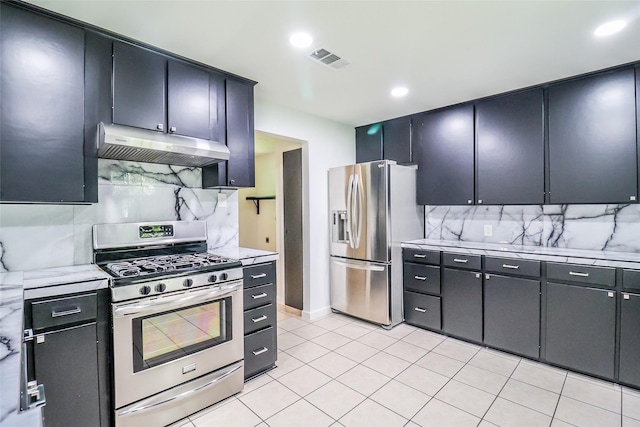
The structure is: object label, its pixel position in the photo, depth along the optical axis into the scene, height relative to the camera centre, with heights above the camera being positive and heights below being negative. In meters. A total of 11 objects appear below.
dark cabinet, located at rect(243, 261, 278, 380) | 2.45 -0.86
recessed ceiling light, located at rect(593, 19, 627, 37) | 1.97 +1.15
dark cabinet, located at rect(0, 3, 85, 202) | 1.74 +0.62
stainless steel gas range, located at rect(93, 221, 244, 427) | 1.81 -0.71
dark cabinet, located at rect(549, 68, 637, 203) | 2.56 +0.59
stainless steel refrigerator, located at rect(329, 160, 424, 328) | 3.50 -0.26
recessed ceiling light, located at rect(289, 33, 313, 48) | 2.09 +1.17
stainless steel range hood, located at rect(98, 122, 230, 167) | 1.97 +0.45
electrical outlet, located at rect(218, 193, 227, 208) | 2.95 +0.12
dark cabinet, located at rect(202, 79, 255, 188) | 2.67 +0.60
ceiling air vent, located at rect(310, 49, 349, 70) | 2.32 +1.17
